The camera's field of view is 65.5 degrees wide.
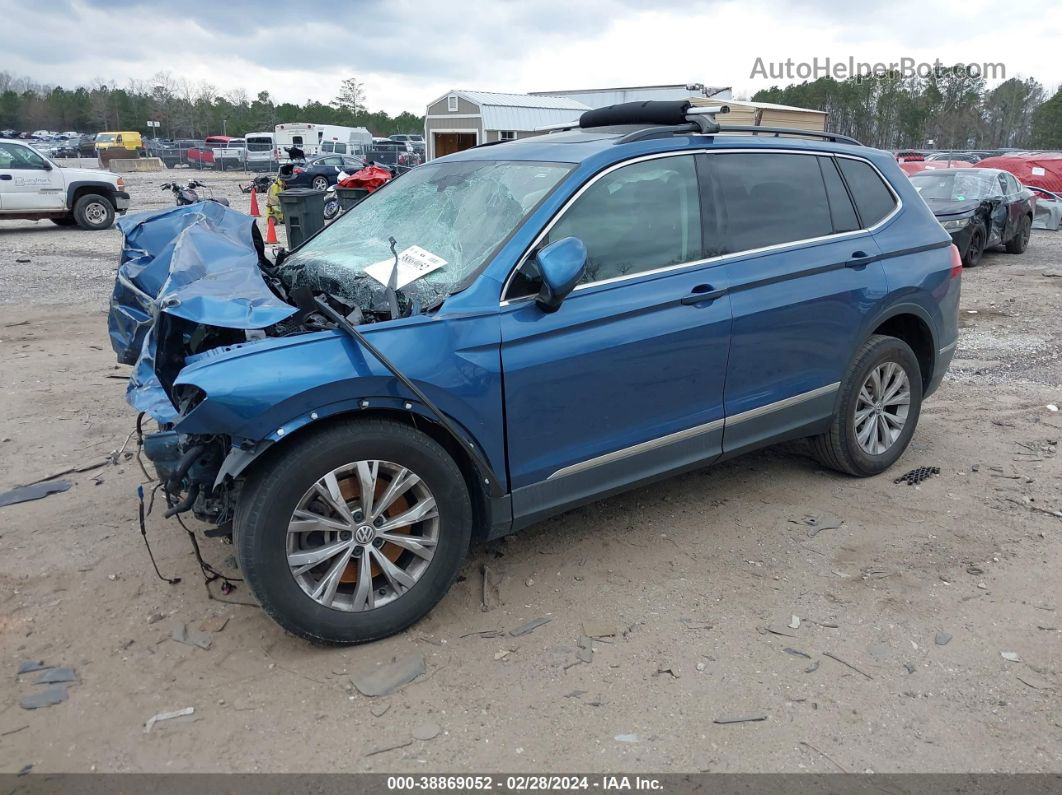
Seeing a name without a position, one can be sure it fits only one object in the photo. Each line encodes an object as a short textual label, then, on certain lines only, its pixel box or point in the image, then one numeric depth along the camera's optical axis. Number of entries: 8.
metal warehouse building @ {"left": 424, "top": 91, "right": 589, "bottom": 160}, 27.28
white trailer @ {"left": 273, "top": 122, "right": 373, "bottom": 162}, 49.44
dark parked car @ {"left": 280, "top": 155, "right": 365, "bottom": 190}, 25.65
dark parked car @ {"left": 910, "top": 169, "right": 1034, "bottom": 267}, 13.09
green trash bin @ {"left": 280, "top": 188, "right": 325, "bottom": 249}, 9.38
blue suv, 3.02
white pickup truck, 15.82
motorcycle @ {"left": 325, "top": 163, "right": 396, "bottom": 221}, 16.25
